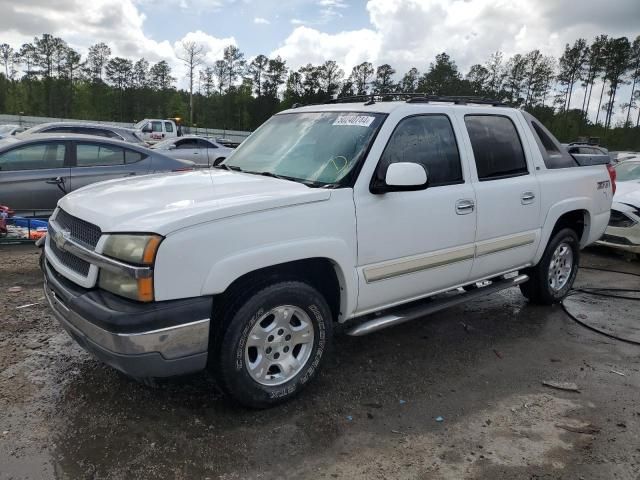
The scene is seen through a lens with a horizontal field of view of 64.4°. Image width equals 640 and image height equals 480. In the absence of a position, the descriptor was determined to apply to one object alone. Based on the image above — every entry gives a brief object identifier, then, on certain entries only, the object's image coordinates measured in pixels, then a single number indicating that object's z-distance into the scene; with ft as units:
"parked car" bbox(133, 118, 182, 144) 90.43
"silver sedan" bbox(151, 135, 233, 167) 56.08
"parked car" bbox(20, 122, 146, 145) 42.83
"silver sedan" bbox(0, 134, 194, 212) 24.07
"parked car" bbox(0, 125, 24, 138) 68.61
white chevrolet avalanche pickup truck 8.77
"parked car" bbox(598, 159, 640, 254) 24.72
